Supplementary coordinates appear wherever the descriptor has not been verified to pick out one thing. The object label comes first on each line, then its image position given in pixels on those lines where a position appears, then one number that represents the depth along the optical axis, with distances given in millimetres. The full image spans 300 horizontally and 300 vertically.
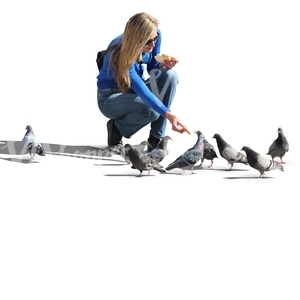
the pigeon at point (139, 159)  10123
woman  10562
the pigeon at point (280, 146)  10919
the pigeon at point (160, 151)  10361
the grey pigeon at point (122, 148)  11456
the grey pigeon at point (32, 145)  11226
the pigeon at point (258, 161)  10142
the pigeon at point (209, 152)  10718
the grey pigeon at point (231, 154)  10637
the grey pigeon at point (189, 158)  10267
